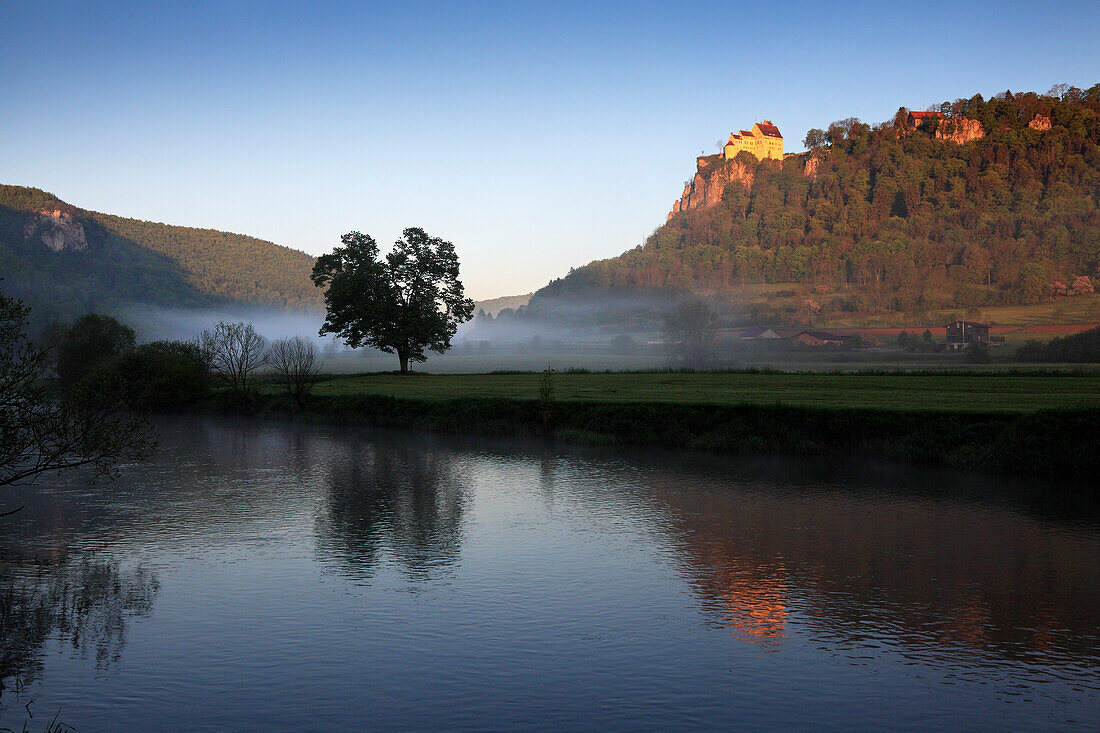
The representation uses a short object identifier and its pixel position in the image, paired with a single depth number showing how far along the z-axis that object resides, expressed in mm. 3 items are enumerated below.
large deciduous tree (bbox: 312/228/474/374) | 77500
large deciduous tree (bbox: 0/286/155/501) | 16016
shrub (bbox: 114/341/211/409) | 65688
